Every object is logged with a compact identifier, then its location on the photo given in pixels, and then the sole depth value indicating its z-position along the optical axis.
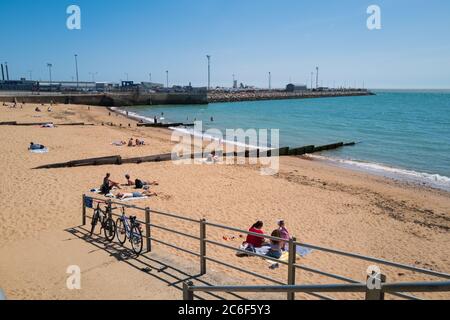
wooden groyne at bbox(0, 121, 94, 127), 32.42
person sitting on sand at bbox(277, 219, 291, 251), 9.38
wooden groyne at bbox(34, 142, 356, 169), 18.28
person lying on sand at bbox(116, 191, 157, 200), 13.39
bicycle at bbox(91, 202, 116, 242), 8.48
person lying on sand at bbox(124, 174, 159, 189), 14.79
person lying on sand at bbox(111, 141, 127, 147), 25.77
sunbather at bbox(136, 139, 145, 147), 26.13
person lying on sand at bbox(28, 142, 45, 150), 21.73
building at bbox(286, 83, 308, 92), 175.40
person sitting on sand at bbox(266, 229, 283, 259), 8.96
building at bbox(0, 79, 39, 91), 90.44
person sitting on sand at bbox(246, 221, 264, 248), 9.29
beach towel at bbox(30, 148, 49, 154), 21.16
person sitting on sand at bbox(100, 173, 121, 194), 13.72
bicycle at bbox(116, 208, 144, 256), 7.60
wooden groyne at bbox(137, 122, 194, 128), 41.78
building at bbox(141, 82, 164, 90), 148.09
